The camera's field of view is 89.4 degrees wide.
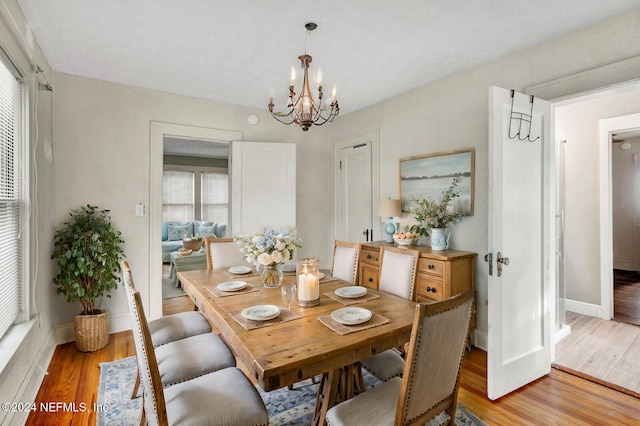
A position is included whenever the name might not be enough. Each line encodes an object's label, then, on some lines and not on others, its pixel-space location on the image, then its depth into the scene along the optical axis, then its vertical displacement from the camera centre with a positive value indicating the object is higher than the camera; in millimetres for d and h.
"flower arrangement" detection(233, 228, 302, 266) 2076 -197
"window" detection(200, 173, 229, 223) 8297 +504
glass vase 2192 -407
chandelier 2215 +774
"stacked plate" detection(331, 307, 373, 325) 1528 -499
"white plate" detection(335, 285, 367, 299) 1963 -479
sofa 7328 -326
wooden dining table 1221 -528
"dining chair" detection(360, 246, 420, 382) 1771 -476
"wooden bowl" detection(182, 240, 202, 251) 5828 -528
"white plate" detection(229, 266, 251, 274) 2584 -440
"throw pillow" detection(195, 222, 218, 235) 7344 -281
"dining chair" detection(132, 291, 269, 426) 1238 -801
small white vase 3004 -224
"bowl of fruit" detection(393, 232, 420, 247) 3303 -238
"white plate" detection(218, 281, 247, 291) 2090 -462
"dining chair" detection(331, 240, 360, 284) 2584 -380
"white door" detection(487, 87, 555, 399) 2152 -193
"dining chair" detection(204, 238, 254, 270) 2914 -346
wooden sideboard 2729 -510
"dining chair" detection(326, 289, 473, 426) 1166 -637
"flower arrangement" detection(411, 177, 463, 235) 3059 +28
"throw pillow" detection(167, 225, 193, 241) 7387 -373
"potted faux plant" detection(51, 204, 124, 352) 2873 -476
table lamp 3555 +45
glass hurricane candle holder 1819 -380
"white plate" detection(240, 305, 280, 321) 1564 -491
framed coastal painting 3033 +403
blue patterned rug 1967 -1241
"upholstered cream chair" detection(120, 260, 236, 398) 1705 -799
